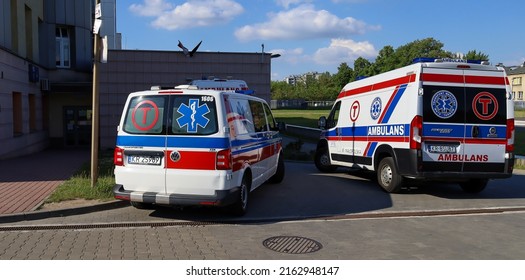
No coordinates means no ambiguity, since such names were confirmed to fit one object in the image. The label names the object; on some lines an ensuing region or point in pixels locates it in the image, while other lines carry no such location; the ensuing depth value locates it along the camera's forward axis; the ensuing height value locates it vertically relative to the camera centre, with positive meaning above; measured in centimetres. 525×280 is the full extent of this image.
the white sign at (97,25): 851 +168
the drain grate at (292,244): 540 -167
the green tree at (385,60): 8581 +1092
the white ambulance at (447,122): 823 -13
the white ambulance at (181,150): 643 -54
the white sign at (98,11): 855 +198
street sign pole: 857 +11
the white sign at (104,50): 853 +120
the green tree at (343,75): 10169 +934
